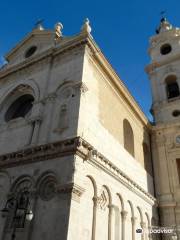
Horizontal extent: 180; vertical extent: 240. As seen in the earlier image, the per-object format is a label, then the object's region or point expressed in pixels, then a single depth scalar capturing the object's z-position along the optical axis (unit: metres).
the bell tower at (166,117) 16.56
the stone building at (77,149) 9.78
